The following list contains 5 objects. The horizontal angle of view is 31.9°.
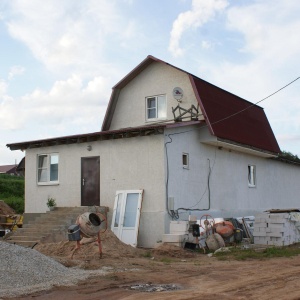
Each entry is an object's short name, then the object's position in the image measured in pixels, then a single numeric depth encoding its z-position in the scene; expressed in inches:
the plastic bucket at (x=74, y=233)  597.6
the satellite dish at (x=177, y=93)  892.0
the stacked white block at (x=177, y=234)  710.5
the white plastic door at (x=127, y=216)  753.0
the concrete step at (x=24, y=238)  735.7
